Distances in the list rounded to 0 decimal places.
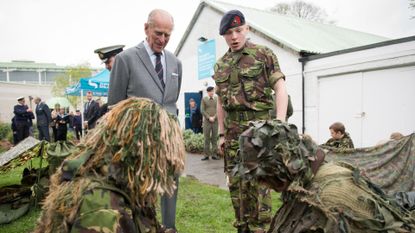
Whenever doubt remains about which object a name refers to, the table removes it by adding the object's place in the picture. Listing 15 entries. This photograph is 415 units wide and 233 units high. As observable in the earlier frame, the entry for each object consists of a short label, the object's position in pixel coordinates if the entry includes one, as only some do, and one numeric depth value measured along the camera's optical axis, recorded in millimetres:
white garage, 7246
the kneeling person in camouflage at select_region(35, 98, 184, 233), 1498
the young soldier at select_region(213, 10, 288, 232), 3045
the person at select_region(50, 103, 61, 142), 14503
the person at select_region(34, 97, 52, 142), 12992
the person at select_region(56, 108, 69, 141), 14258
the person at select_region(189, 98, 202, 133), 13148
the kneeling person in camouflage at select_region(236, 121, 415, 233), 1564
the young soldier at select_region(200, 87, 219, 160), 9773
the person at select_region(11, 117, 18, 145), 13881
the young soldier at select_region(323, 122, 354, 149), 5794
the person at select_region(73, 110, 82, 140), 17016
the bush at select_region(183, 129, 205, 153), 11588
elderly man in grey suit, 2939
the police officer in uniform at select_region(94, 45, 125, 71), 4738
